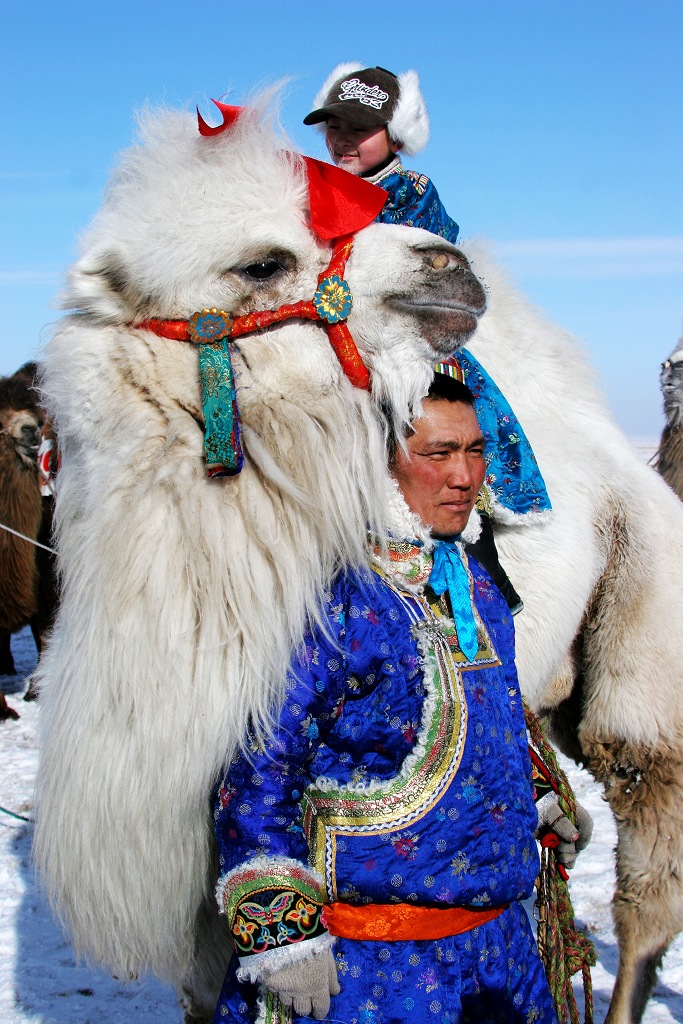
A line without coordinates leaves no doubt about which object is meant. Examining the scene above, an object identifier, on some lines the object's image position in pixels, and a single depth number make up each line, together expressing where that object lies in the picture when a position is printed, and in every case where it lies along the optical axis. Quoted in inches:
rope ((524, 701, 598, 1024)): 80.4
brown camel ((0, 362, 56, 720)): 277.1
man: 55.6
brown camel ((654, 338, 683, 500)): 179.3
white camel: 60.9
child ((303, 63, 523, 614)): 102.6
